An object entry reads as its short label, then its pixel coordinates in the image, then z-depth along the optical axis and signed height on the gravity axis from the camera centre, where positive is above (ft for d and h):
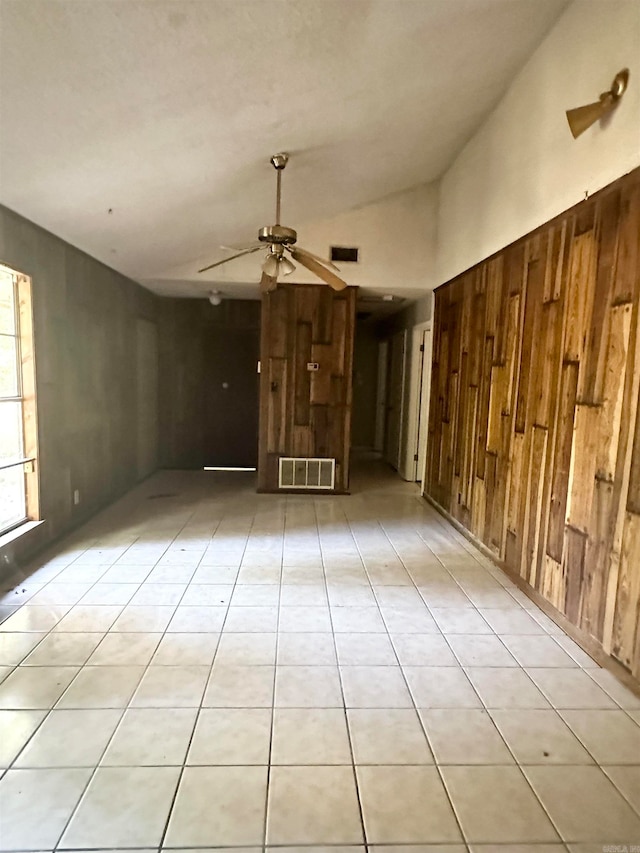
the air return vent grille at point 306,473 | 19.04 -3.53
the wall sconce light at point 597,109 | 7.89 +4.40
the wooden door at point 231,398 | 23.63 -1.08
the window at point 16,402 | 11.43 -0.76
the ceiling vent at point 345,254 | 17.95 +4.33
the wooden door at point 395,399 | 23.89 -0.89
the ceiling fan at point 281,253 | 11.03 +2.81
